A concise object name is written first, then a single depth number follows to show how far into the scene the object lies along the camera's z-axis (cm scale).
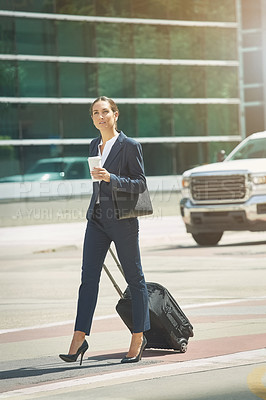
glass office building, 3781
